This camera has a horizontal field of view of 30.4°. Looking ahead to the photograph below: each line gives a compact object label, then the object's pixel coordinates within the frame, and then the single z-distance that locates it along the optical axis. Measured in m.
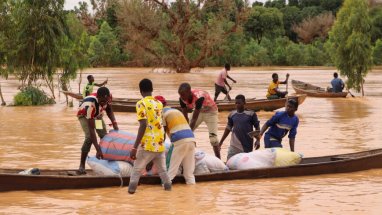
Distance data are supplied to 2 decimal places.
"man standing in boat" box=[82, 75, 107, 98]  17.80
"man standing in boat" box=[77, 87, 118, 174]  8.56
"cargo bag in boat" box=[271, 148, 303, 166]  9.05
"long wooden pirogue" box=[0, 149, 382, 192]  8.00
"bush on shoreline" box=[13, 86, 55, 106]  22.17
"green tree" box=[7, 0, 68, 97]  21.62
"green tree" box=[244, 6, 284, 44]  69.50
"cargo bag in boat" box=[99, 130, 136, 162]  8.50
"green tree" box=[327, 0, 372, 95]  25.72
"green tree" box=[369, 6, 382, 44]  63.00
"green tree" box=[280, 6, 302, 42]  76.06
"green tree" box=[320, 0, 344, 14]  79.50
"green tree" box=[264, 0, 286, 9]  80.77
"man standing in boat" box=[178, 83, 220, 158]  8.90
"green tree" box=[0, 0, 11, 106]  21.69
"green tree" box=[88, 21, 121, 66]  61.62
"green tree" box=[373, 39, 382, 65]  56.91
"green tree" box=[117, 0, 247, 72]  48.28
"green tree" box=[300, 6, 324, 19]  76.43
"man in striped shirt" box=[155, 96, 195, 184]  8.20
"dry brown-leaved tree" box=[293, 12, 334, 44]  71.56
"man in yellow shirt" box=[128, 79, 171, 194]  7.74
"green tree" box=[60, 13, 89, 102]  22.38
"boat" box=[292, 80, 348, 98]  25.41
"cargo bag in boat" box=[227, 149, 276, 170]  8.91
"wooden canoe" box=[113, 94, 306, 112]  18.98
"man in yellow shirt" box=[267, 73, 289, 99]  18.98
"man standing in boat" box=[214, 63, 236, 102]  19.53
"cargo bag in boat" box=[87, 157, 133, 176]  8.38
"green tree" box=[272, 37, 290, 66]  65.06
